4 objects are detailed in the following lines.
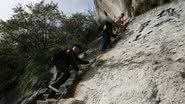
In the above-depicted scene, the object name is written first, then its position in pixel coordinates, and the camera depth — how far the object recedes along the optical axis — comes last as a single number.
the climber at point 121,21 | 5.89
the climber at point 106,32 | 5.19
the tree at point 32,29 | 9.87
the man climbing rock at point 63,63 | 4.51
